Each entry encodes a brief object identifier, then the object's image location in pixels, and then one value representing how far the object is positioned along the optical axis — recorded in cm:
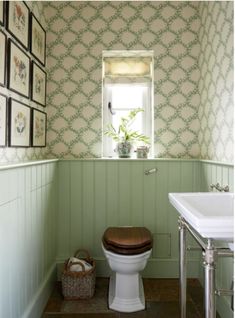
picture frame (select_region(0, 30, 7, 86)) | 116
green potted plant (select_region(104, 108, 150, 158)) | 184
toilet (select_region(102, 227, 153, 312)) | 140
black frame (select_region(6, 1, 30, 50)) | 124
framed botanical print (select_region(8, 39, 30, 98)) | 125
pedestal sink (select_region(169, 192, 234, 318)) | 72
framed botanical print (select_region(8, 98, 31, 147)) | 128
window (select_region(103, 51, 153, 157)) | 194
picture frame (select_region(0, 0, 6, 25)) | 117
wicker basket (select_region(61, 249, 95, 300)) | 153
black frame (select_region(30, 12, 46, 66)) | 153
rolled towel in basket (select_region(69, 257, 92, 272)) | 157
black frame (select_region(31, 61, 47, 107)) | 155
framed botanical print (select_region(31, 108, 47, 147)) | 159
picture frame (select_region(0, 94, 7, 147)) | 118
